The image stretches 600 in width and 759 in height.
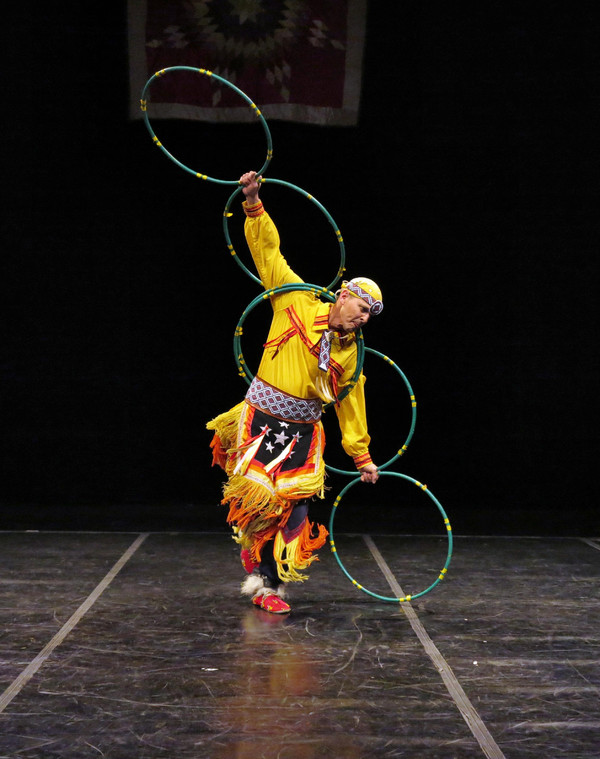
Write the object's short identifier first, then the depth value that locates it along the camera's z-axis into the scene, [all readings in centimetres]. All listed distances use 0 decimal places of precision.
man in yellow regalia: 688
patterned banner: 1005
